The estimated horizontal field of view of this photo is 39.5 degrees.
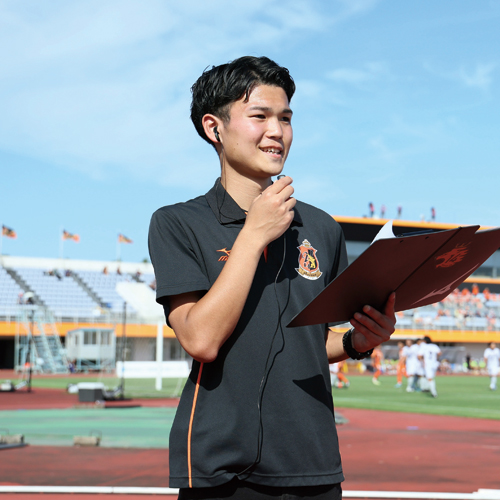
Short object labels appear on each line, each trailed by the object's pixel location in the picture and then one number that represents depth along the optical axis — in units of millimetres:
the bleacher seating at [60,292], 46994
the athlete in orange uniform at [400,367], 26625
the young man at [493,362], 26312
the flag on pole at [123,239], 61772
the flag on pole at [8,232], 56094
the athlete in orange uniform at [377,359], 30156
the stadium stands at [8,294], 42469
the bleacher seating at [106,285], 49619
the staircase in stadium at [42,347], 39156
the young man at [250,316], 1851
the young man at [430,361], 21641
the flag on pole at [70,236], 60625
